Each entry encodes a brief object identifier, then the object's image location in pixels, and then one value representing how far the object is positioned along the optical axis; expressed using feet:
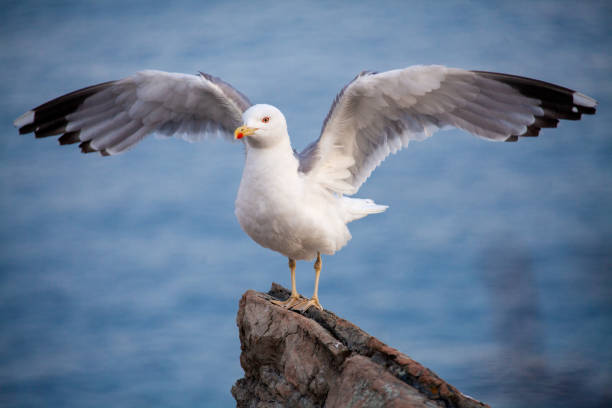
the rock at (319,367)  26.45
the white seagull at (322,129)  35.55
